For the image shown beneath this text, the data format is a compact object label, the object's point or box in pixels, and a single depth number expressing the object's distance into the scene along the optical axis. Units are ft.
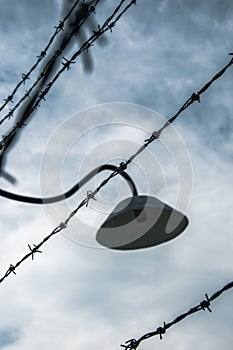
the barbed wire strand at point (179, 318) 7.45
